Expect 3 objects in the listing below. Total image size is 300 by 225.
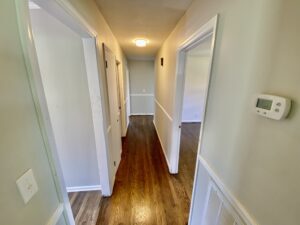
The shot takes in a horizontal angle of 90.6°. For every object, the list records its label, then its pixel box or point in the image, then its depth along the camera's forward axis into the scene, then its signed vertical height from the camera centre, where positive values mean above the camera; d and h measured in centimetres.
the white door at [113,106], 213 -54
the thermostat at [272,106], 54 -13
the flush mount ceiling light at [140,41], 296 +61
